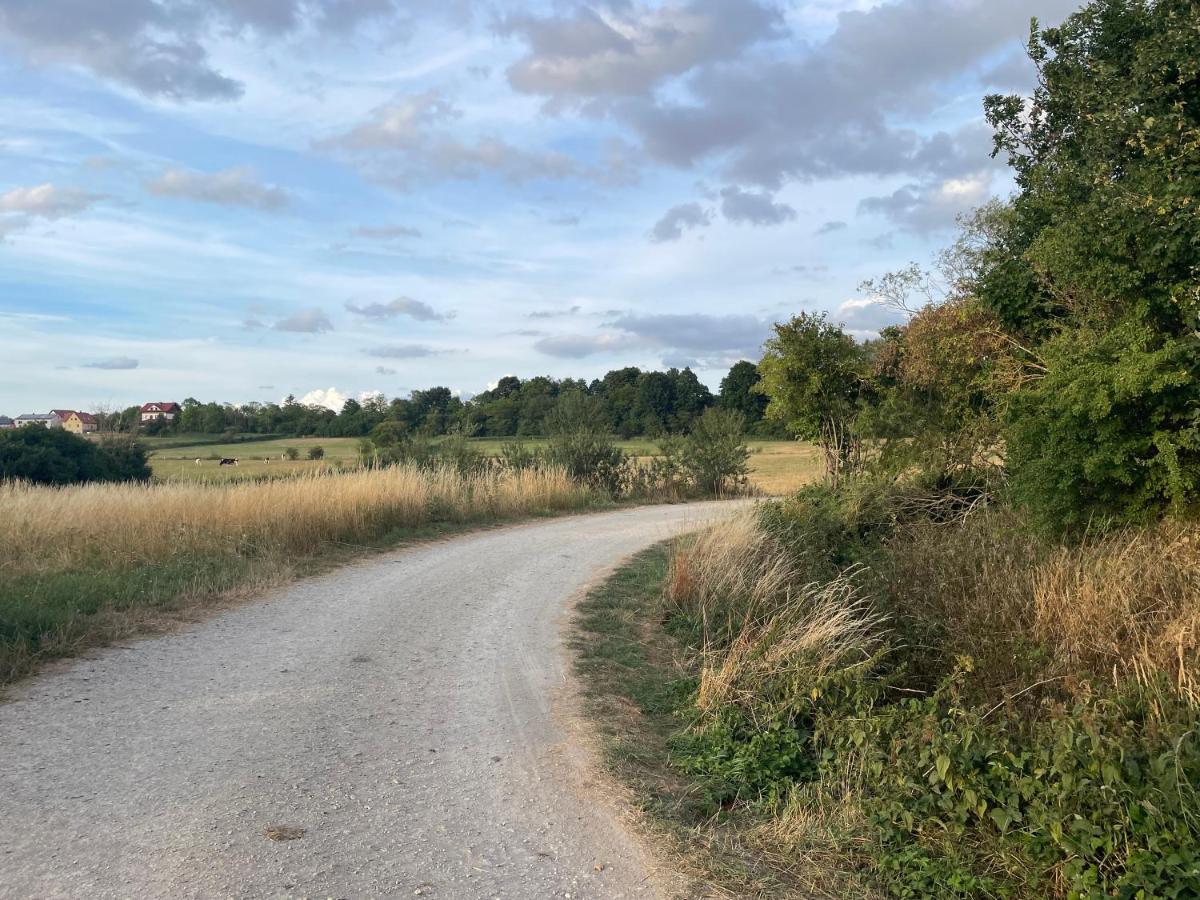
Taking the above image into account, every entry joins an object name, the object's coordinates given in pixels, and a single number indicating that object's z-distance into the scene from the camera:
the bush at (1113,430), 9.00
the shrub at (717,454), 28.50
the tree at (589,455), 27.23
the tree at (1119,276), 9.24
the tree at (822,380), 20.27
